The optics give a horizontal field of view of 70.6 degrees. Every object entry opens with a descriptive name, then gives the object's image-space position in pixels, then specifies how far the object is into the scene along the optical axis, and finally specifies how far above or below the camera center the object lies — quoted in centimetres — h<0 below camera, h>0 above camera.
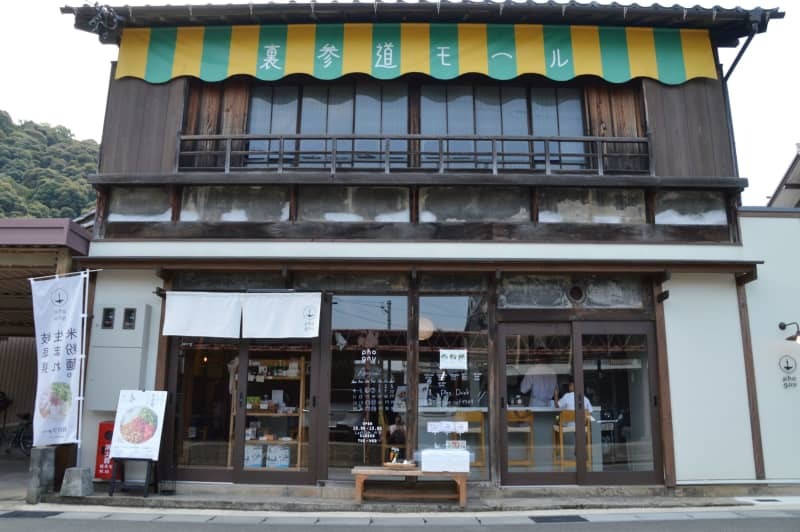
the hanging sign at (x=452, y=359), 943 +55
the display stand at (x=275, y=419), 928 -46
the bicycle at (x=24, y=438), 1437 -126
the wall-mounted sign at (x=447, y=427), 922 -54
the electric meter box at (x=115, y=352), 929 +60
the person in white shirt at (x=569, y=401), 945 -11
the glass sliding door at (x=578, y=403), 922 -15
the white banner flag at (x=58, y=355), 870 +51
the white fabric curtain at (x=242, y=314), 923 +123
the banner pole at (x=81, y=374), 895 +23
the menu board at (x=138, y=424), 866 -52
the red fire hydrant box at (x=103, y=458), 897 -107
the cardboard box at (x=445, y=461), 839 -99
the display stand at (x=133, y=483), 859 -131
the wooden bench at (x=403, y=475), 833 -121
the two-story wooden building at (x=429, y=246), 928 +242
